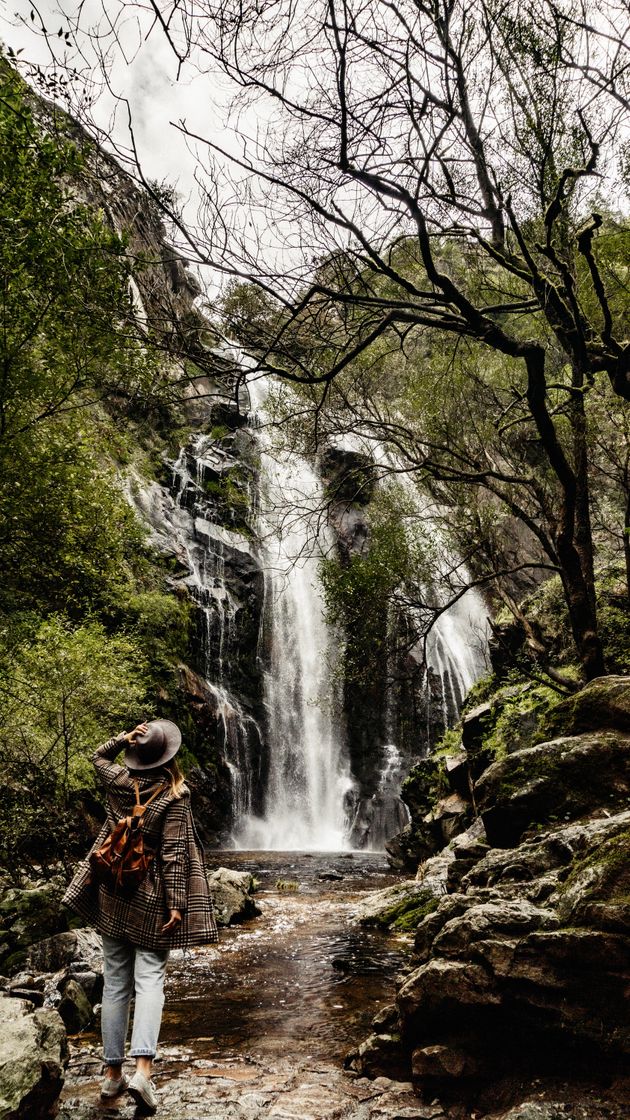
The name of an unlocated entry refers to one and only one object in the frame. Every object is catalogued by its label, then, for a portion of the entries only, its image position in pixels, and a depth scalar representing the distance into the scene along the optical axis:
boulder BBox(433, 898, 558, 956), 3.18
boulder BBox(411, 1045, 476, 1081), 3.03
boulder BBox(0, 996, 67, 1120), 2.50
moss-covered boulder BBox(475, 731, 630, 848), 4.25
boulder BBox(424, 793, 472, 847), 10.48
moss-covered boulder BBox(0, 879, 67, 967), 6.80
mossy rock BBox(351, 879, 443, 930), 7.66
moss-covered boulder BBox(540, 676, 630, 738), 4.77
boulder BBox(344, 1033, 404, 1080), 3.45
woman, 3.10
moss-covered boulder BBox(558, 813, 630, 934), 2.83
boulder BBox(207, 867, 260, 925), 8.38
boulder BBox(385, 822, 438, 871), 11.67
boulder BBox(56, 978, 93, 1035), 4.50
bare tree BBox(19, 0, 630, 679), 3.98
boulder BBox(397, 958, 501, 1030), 3.12
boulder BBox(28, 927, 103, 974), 6.14
